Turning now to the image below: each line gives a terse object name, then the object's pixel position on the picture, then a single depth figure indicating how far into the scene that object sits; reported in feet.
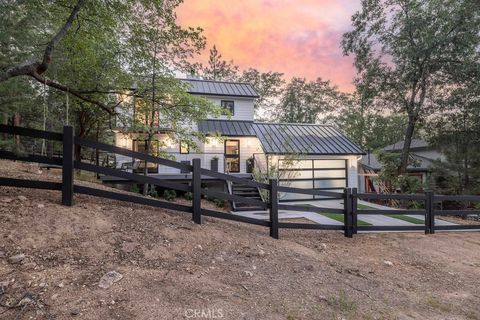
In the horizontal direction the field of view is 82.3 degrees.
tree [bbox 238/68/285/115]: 105.09
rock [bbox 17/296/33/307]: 8.16
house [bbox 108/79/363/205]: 52.29
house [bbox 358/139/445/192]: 60.24
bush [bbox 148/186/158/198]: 38.36
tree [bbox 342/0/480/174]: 46.14
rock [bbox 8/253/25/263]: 9.78
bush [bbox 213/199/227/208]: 40.15
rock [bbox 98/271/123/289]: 9.61
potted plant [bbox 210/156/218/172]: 52.90
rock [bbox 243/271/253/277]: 12.64
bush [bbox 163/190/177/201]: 39.58
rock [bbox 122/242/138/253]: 12.08
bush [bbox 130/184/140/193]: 39.47
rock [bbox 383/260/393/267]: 17.34
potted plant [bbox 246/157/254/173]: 54.60
